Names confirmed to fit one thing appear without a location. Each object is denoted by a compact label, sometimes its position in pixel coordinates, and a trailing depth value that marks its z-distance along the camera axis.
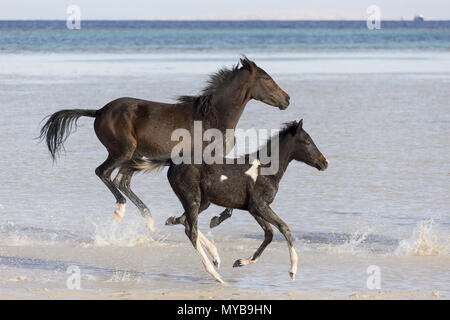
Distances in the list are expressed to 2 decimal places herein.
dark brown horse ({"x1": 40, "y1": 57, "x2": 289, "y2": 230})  15.14
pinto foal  12.46
